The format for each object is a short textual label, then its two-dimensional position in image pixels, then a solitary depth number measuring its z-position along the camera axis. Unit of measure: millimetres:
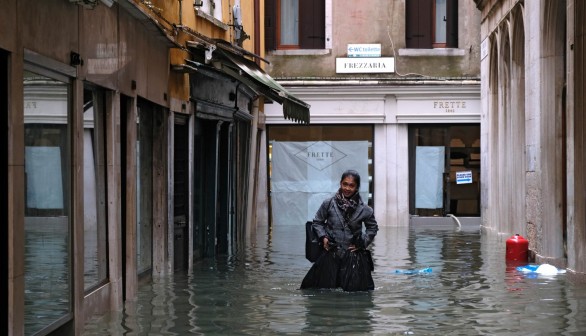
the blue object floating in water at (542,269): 16859
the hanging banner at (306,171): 30906
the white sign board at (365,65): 30453
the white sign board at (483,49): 28047
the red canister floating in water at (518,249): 19031
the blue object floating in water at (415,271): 17109
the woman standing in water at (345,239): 14164
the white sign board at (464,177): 30719
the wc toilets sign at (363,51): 30547
